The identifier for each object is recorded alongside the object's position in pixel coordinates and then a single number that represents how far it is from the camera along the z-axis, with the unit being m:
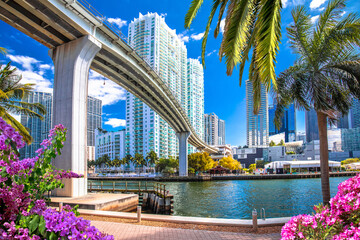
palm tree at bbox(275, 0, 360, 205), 9.59
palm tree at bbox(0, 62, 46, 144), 17.19
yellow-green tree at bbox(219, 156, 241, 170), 104.81
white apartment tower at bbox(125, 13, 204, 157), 137.25
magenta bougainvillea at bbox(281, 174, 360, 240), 3.52
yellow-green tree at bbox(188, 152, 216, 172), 89.50
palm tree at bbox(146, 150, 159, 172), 118.79
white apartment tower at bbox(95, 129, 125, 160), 151.75
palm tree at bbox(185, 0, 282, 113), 4.75
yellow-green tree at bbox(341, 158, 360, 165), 118.84
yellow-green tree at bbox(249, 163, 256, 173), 115.81
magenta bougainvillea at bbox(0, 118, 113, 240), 2.34
